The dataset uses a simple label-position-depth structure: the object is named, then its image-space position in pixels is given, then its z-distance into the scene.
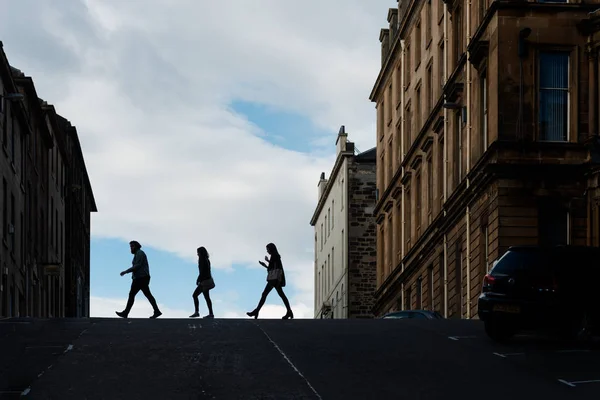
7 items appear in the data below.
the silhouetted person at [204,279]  34.53
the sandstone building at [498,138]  45.75
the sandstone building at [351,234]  82.06
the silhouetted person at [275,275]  34.44
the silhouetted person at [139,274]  33.94
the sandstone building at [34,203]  52.72
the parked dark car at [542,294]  24.66
